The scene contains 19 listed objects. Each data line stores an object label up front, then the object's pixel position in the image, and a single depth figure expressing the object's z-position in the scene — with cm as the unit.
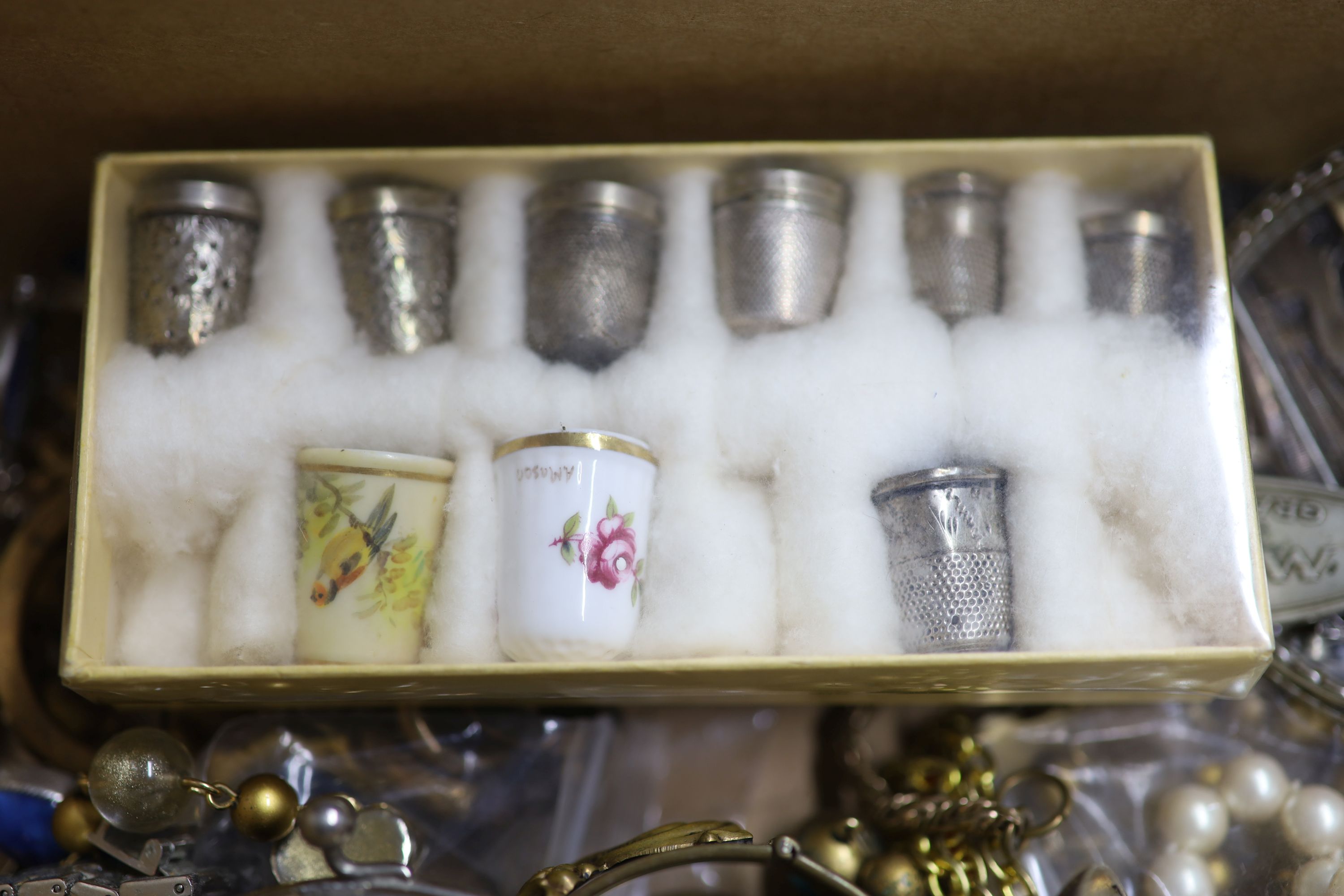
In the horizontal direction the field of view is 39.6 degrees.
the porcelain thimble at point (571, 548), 21
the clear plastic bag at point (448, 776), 23
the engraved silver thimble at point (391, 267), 23
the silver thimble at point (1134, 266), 23
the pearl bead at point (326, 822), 22
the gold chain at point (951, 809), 23
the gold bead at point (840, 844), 23
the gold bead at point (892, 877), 22
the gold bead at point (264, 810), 22
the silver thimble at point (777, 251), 23
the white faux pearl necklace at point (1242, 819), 23
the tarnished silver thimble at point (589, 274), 23
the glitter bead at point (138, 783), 22
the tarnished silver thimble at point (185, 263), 23
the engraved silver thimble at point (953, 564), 21
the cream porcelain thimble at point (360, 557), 22
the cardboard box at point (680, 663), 21
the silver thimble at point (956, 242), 23
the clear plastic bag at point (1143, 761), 23
